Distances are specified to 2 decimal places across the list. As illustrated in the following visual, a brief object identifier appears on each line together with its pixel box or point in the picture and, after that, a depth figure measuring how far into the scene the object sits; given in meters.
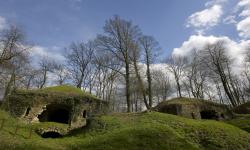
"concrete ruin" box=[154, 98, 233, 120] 17.30
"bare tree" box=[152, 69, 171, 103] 32.07
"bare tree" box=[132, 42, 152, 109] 20.99
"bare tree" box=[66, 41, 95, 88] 27.32
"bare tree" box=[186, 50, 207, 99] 26.95
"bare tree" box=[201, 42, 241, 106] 24.77
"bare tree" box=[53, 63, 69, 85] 29.02
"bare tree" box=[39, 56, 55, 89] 27.69
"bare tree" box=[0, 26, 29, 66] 19.26
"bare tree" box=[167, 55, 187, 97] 27.71
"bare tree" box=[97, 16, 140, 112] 21.16
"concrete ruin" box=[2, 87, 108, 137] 15.34
